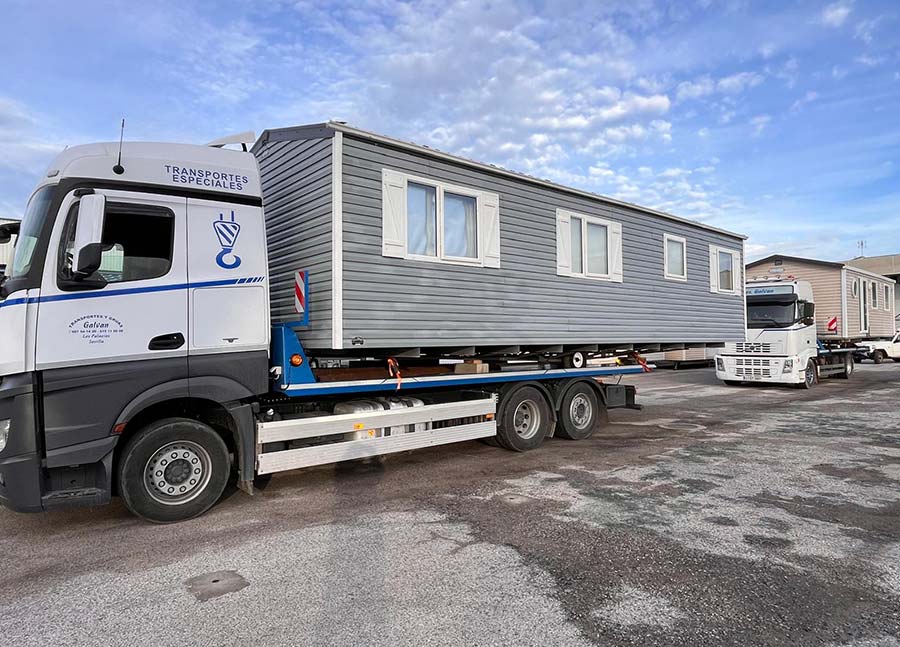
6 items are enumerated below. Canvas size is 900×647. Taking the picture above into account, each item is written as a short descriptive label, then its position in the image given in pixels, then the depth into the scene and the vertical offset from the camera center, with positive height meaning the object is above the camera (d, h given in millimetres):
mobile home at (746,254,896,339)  19562 +1624
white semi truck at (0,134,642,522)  4590 -45
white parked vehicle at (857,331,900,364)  25281 -537
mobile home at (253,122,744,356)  6184 +1135
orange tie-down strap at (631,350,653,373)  10375 -372
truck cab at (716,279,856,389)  16531 -87
